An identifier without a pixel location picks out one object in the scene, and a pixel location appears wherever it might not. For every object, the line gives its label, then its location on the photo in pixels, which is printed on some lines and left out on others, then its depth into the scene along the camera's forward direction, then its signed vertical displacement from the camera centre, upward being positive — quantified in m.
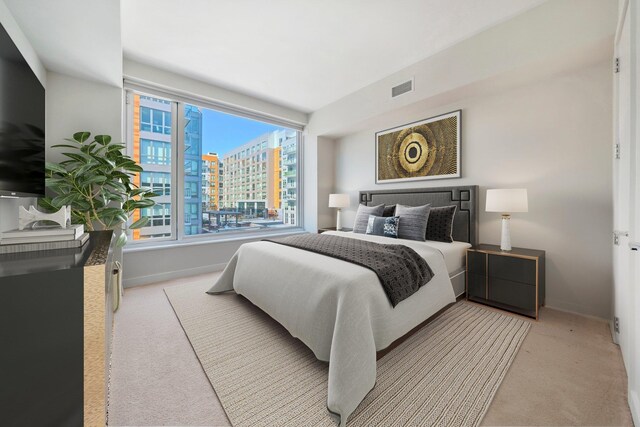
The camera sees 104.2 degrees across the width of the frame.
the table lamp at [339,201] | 4.29 +0.22
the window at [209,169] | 3.38 +0.73
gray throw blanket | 1.66 -0.35
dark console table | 0.72 -0.40
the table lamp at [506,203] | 2.34 +0.10
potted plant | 2.18 +0.28
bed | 1.30 -0.62
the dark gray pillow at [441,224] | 2.90 -0.13
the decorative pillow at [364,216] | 3.54 -0.03
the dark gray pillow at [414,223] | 2.93 -0.11
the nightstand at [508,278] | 2.24 -0.63
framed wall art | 3.18 +0.90
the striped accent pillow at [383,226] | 3.06 -0.16
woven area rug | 1.24 -0.98
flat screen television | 1.16 +0.47
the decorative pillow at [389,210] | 3.55 +0.05
